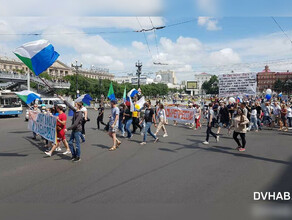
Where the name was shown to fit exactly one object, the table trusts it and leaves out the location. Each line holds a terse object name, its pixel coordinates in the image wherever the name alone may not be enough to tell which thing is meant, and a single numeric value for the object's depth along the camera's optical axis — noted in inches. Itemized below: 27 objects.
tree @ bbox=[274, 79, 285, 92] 3682.3
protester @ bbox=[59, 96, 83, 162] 271.7
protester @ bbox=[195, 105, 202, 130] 565.4
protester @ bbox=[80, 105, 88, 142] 386.6
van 1259.4
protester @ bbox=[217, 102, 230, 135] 518.3
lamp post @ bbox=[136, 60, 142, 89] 1362.0
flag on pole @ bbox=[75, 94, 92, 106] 456.8
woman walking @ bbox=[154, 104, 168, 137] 422.4
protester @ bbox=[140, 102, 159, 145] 375.2
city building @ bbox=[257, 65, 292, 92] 4722.0
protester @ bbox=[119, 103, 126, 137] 445.8
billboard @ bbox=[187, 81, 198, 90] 4596.5
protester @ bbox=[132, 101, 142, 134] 461.1
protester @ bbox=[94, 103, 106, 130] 499.8
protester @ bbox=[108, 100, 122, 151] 324.2
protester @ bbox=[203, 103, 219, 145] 363.6
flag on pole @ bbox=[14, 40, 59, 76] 279.6
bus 900.6
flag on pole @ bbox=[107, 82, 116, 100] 640.6
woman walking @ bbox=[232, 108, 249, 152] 324.8
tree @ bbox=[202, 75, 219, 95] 4735.7
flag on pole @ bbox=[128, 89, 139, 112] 448.8
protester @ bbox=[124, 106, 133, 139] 422.6
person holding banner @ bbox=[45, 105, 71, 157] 293.9
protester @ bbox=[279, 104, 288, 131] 535.4
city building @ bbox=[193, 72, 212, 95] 7372.1
